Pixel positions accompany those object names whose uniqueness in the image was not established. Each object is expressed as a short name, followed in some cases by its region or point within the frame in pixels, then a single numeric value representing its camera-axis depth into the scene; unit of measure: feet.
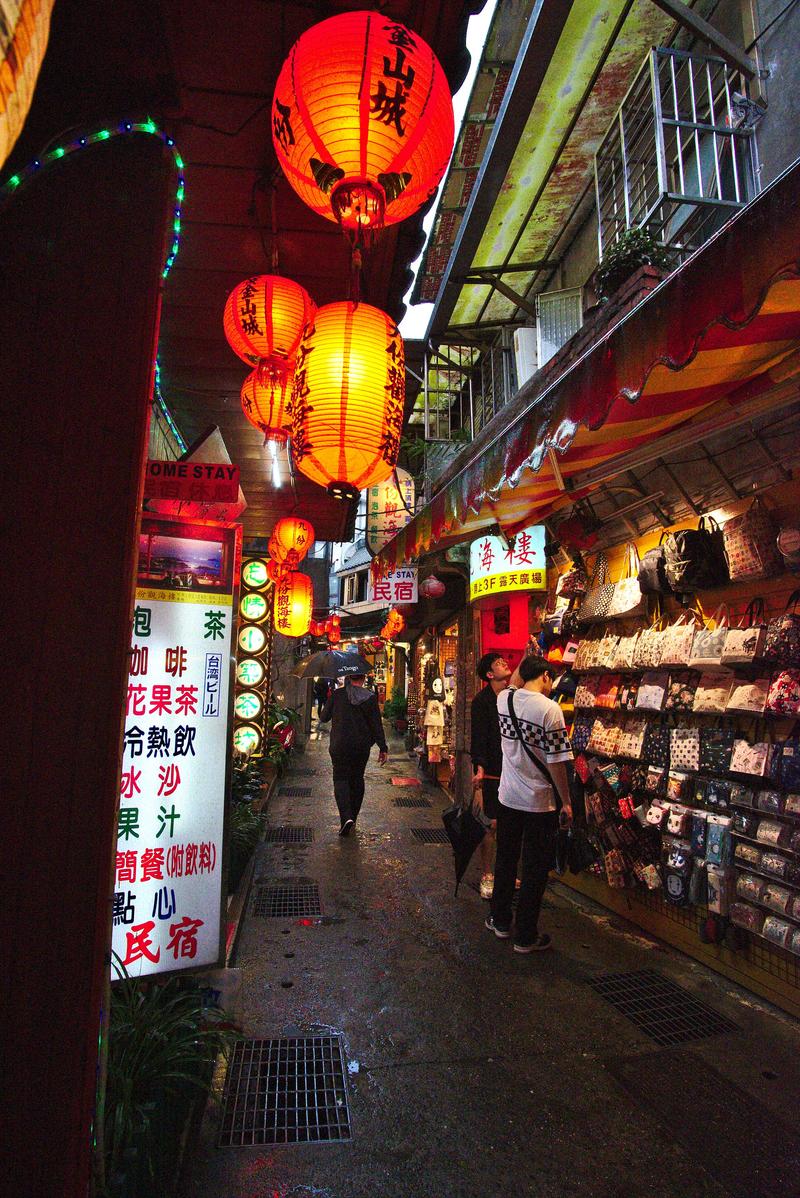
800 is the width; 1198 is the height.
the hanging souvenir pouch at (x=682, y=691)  16.81
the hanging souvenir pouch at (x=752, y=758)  14.16
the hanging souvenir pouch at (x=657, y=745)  17.53
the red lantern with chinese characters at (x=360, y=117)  8.64
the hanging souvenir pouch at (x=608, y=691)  20.04
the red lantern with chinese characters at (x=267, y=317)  14.48
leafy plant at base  7.46
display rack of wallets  13.80
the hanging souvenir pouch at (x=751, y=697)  14.16
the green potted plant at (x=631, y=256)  18.29
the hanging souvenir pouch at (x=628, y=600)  18.54
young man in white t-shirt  17.24
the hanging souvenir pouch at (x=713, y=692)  15.55
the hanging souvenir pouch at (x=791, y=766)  13.36
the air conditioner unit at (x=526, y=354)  30.66
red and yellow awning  8.30
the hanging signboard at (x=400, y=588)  41.88
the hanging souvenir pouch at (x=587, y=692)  21.27
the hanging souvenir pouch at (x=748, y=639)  14.29
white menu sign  10.97
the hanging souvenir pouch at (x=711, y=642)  15.31
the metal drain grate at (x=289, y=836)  29.22
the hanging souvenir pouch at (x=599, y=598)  20.12
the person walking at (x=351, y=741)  30.09
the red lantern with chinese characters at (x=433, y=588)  37.50
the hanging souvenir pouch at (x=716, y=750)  15.43
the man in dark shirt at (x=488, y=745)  20.44
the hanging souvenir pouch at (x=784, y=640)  13.39
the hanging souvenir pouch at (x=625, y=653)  18.90
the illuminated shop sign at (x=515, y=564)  24.44
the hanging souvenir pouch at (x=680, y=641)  16.49
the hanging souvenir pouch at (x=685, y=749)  16.39
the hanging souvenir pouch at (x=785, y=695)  13.25
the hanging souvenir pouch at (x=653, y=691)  17.58
